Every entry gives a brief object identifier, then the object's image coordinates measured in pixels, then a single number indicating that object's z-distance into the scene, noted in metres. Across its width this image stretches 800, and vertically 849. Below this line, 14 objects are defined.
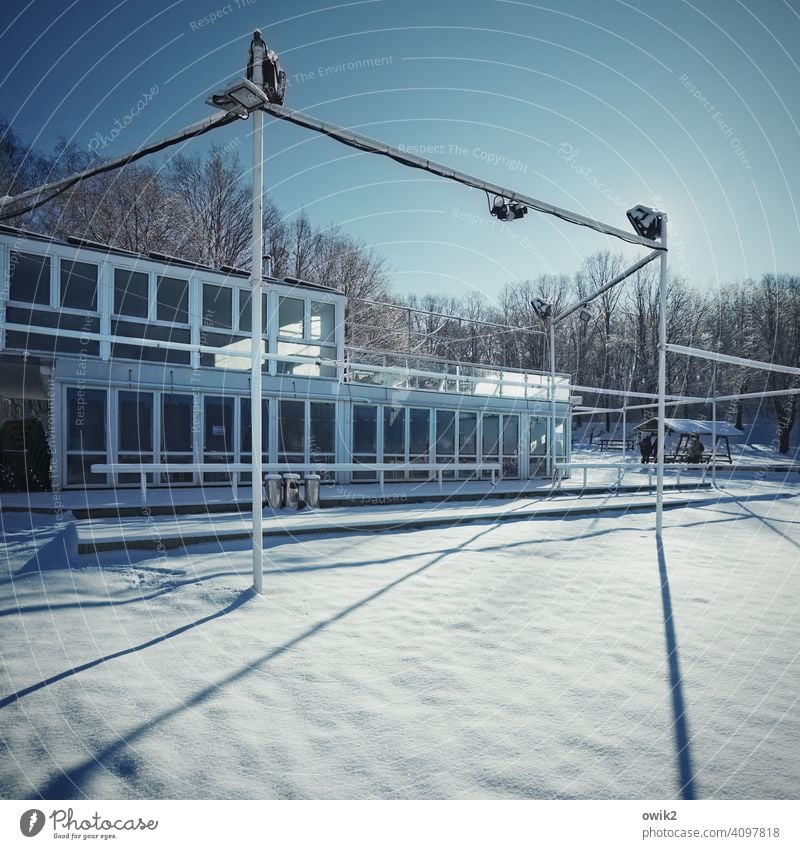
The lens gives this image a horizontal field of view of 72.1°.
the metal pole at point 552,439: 12.23
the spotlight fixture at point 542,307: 12.82
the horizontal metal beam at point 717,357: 8.01
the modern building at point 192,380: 11.93
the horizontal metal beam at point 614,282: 7.58
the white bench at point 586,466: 13.59
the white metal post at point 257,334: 4.35
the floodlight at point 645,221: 7.22
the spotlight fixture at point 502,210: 5.82
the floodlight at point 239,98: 3.85
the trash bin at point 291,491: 9.83
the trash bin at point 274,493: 9.72
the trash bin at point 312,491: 9.75
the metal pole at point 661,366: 7.11
